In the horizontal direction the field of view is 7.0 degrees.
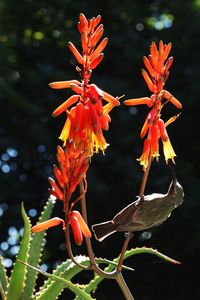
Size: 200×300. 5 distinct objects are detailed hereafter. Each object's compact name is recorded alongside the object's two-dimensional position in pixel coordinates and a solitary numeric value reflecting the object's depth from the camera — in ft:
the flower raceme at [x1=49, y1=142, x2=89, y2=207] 5.52
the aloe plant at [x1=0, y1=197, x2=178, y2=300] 6.73
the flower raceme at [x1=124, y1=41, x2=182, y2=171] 5.72
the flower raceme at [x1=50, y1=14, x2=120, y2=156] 5.62
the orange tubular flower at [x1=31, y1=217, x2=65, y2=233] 5.67
